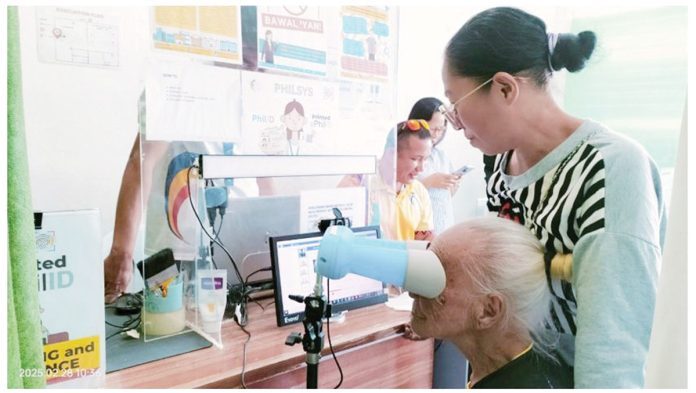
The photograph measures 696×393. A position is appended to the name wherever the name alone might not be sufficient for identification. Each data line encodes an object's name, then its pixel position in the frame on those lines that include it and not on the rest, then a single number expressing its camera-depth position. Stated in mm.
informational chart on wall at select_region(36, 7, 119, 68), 1562
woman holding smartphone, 2533
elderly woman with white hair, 892
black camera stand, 1074
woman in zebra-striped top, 812
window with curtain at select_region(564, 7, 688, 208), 2195
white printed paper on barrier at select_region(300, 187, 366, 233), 1732
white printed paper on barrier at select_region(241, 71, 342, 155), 1594
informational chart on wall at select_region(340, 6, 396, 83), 1842
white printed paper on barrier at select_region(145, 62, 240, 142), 1367
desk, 1135
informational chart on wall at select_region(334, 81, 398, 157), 1874
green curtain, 637
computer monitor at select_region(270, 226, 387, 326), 1433
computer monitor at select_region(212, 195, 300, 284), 1533
